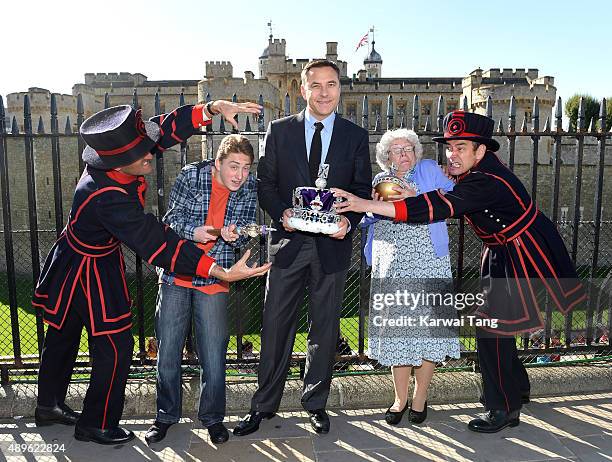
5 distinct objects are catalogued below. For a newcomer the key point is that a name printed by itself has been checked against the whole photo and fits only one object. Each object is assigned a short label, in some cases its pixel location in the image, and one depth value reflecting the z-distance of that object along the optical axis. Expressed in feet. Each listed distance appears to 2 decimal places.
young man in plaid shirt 10.42
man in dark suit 10.73
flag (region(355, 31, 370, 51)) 144.15
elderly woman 11.00
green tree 120.16
